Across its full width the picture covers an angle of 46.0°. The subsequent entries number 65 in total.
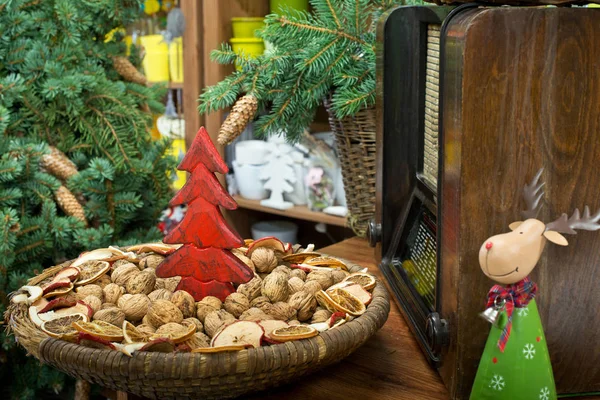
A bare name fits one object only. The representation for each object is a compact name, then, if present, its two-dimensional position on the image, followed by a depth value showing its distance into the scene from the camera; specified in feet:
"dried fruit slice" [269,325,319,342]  2.16
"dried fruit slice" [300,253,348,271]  2.98
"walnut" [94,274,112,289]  2.73
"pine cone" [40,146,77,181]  4.39
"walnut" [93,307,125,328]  2.38
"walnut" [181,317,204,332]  2.37
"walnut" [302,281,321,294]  2.61
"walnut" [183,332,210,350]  2.21
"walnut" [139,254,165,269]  2.89
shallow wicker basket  2.02
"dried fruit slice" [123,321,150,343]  2.16
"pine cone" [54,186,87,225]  4.33
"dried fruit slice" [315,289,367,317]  2.43
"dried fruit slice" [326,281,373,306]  2.55
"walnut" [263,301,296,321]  2.45
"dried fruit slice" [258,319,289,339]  2.26
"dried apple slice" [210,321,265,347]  2.15
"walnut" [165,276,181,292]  2.74
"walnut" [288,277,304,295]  2.65
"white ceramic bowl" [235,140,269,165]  6.19
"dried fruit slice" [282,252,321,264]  3.04
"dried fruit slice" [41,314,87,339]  2.19
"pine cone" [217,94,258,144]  3.77
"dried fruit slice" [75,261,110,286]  2.71
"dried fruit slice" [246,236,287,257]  2.98
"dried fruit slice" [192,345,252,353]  2.05
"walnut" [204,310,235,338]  2.34
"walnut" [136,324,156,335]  2.27
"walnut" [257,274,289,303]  2.59
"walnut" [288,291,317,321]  2.50
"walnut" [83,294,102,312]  2.48
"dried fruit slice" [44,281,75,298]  2.56
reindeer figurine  2.03
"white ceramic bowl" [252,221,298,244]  6.70
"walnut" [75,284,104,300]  2.58
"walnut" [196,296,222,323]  2.47
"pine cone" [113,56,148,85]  5.03
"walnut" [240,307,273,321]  2.38
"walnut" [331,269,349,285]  2.81
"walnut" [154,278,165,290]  2.75
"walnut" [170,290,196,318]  2.48
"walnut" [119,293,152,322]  2.46
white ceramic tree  6.00
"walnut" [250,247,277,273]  2.88
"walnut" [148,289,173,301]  2.58
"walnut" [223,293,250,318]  2.51
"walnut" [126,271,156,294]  2.65
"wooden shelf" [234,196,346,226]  5.88
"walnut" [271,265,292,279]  2.77
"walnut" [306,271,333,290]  2.75
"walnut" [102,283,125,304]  2.59
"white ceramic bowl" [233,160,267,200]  6.35
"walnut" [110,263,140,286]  2.73
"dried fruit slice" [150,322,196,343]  2.15
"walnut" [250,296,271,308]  2.53
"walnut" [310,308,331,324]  2.43
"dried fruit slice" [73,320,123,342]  2.14
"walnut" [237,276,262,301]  2.64
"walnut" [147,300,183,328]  2.36
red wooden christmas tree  2.62
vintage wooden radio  2.06
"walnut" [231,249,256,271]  2.84
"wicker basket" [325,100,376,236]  3.98
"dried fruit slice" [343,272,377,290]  2.67
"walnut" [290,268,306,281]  2.80
